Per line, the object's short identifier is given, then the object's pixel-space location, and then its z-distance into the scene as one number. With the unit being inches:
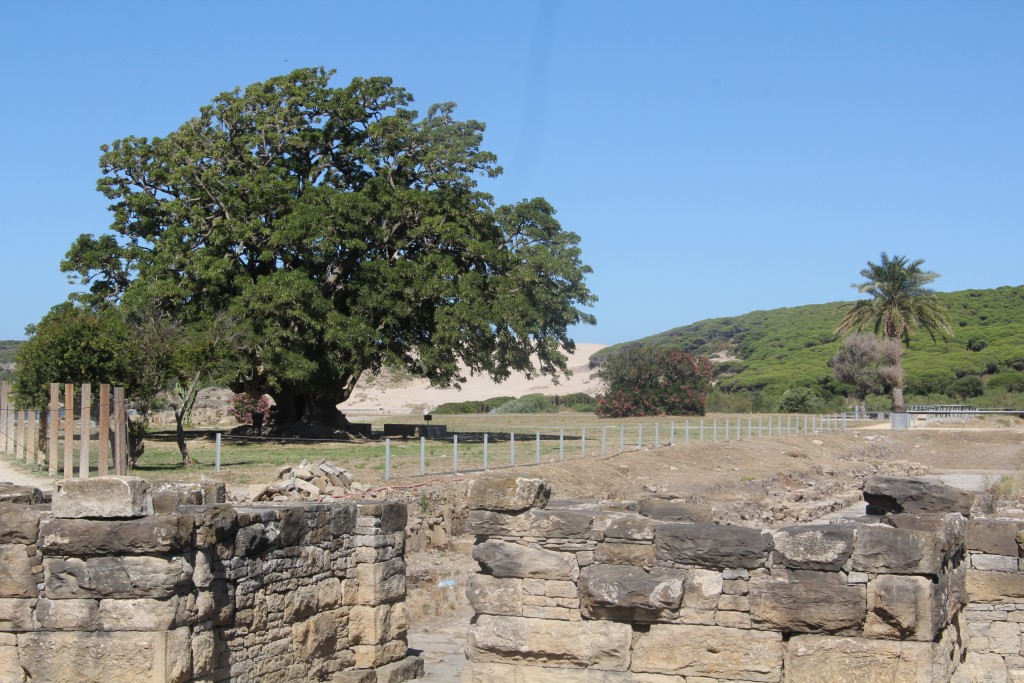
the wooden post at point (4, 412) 1115.3
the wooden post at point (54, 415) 783.7
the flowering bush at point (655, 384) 2101.4
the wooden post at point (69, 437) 750.6
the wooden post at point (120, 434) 779.3
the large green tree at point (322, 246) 1245.1
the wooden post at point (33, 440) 963.8
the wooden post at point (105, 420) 757.3
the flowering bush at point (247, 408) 1574.3
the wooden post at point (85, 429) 702.5
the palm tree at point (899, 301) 2165.4
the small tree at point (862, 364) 2529.5
